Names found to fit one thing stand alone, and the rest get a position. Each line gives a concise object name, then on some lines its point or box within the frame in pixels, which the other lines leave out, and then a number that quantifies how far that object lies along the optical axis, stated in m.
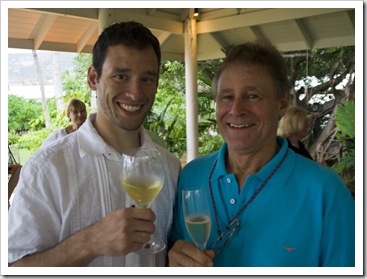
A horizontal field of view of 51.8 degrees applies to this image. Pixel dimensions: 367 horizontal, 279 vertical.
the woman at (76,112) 4.66
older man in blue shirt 1.52
